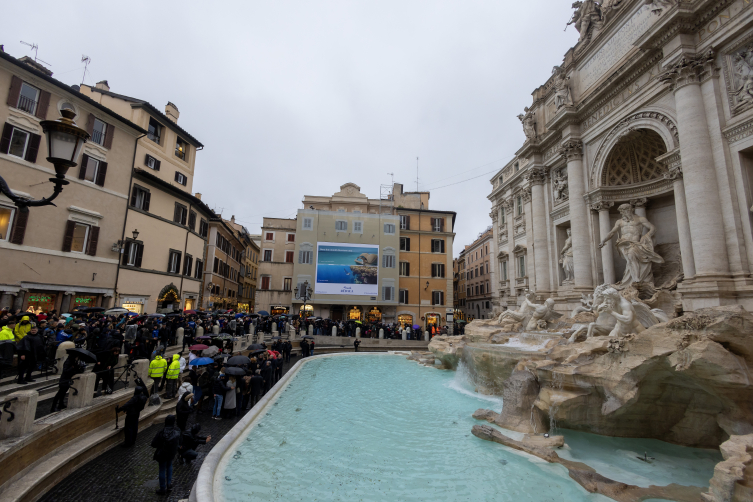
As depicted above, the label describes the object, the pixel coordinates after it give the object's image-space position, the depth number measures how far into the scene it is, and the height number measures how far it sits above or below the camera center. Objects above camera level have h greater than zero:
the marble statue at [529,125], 23.75 +12.46
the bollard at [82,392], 7.46 -1.71
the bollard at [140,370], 9.58 -1.58
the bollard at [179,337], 17.56 -1.28
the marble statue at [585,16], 19.33 +16.17
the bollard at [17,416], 5.78 -1.72
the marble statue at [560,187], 21.30 +7.62
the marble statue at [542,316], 15.73 +0.09
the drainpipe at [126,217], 20.94 +5.35
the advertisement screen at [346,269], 36.53 +4.40
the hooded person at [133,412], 7.61 -2.14
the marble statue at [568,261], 19.91 +3.12
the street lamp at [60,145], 4.48 +2.00
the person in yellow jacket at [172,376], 10.52 -1.90
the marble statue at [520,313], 17.25 +0.21
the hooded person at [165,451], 5.80 -2.21
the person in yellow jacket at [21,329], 10.21 -0.63
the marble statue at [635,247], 15.41 +3.09
